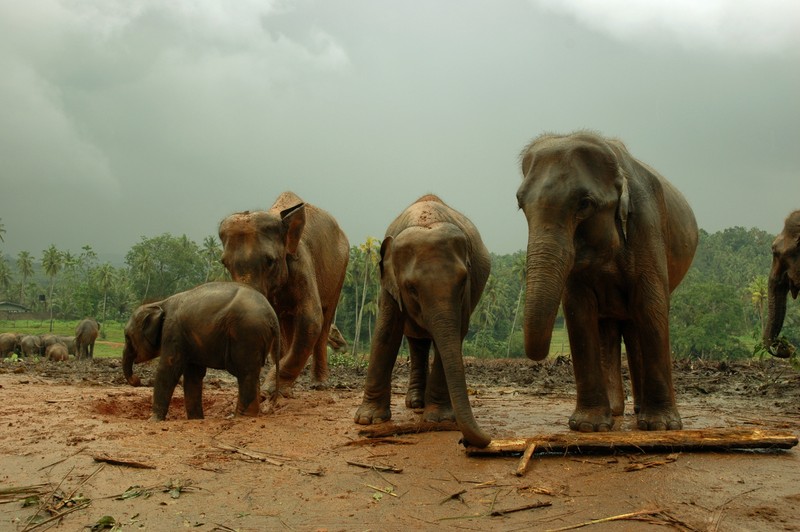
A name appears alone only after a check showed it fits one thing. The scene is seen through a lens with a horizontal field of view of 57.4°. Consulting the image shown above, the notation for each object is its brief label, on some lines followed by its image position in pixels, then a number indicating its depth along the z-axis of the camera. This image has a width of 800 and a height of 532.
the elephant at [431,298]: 6.45
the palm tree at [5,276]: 101.66
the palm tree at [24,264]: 101.88
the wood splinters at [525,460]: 5.61
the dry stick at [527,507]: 4.81
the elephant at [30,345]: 32.16
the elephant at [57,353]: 30.17
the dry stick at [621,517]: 4.55
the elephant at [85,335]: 31.31
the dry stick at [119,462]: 5.95
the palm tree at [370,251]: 60.56
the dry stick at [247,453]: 6.27
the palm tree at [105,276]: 83.88
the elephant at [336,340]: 19.67
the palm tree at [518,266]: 80.39
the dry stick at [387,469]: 5.91
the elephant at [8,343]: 32.84
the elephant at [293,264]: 9.91
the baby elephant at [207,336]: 8.67
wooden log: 6.13
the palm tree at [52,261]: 93.97
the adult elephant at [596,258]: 6.43
